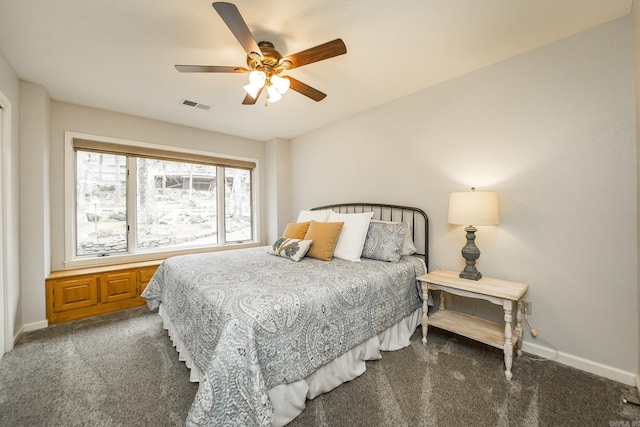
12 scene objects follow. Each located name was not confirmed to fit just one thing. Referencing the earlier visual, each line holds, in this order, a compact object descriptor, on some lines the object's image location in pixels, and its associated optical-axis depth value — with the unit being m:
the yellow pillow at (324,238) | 2.64
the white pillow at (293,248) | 2.65
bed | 1.25
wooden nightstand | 1.86
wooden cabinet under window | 2.77
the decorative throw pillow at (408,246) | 2.72
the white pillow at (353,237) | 2.65
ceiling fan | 1.60
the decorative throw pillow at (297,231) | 3.03
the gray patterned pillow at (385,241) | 2.55
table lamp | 2.05
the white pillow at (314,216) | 3.26
